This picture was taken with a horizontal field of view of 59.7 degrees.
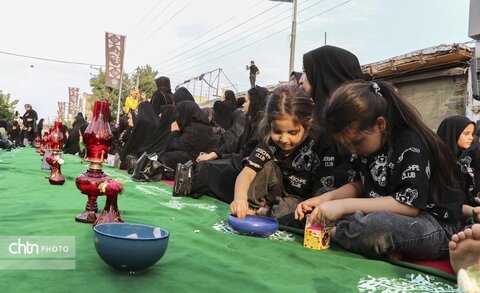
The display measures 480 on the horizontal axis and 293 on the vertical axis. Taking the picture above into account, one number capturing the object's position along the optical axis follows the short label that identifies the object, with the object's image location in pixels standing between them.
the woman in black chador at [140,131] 6.94
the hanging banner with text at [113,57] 15.71
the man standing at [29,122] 15.20
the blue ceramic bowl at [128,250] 1.28
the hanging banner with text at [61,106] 31.31
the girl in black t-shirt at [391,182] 1.88
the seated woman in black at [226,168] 3.81
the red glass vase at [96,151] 2.00
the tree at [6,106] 30.79
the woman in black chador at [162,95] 7.30
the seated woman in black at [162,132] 6.66
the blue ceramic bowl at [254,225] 2.16
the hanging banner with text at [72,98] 24.64
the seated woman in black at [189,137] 5.46
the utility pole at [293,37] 11.22
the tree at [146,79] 30.36
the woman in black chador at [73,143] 11.20
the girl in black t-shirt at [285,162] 2.36
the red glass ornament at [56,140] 3.67
